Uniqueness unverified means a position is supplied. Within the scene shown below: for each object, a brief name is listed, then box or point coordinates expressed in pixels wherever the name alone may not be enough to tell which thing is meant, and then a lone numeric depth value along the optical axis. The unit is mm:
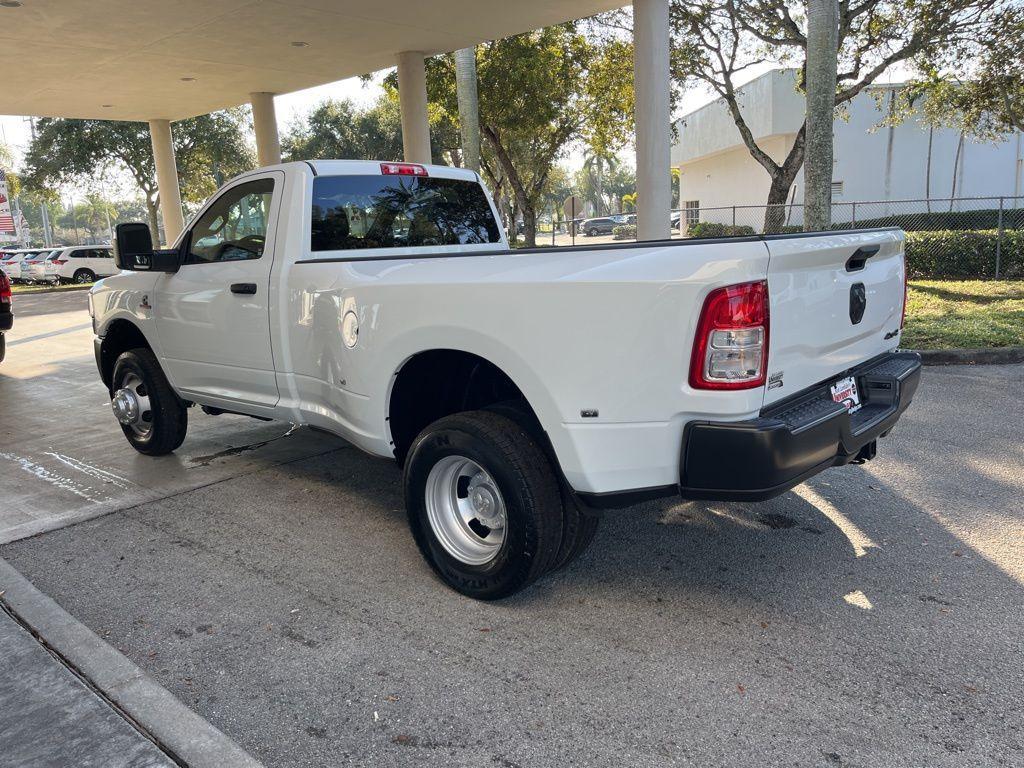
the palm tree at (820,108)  9656
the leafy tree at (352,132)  36875
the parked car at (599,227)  58500
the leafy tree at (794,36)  15352
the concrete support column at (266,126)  16859
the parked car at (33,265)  30969
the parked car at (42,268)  30719
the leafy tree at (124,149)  29828
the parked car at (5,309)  10086
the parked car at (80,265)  30688
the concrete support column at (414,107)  13977
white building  30000
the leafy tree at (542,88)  20234
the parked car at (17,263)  31750
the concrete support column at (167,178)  20297
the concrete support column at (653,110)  10711
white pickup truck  2830
